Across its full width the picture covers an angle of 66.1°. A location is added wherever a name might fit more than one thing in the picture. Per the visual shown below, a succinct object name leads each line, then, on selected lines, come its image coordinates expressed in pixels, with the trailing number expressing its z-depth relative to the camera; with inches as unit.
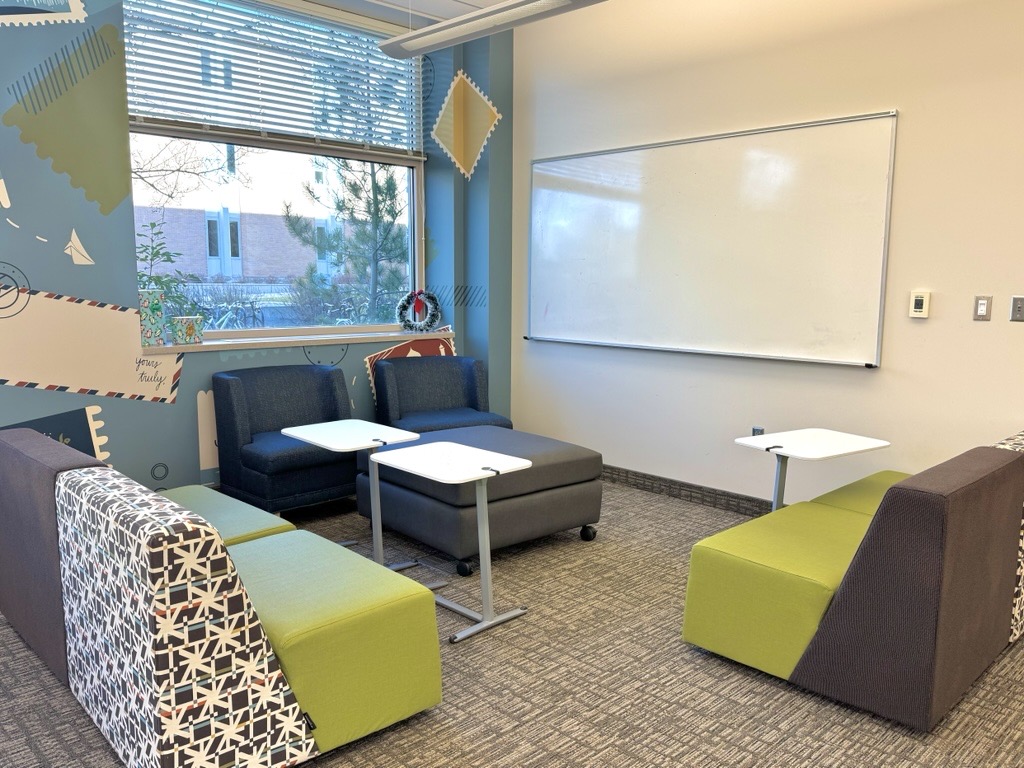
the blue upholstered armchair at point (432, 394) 189.2
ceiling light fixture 140.6
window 173.0
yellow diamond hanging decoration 214.5
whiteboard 153.2
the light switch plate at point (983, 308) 138.2
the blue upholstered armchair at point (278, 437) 160.9
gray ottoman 138.3
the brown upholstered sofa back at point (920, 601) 89.7
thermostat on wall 144.9
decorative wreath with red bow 216.5
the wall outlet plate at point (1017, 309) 134.8
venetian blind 169.9
